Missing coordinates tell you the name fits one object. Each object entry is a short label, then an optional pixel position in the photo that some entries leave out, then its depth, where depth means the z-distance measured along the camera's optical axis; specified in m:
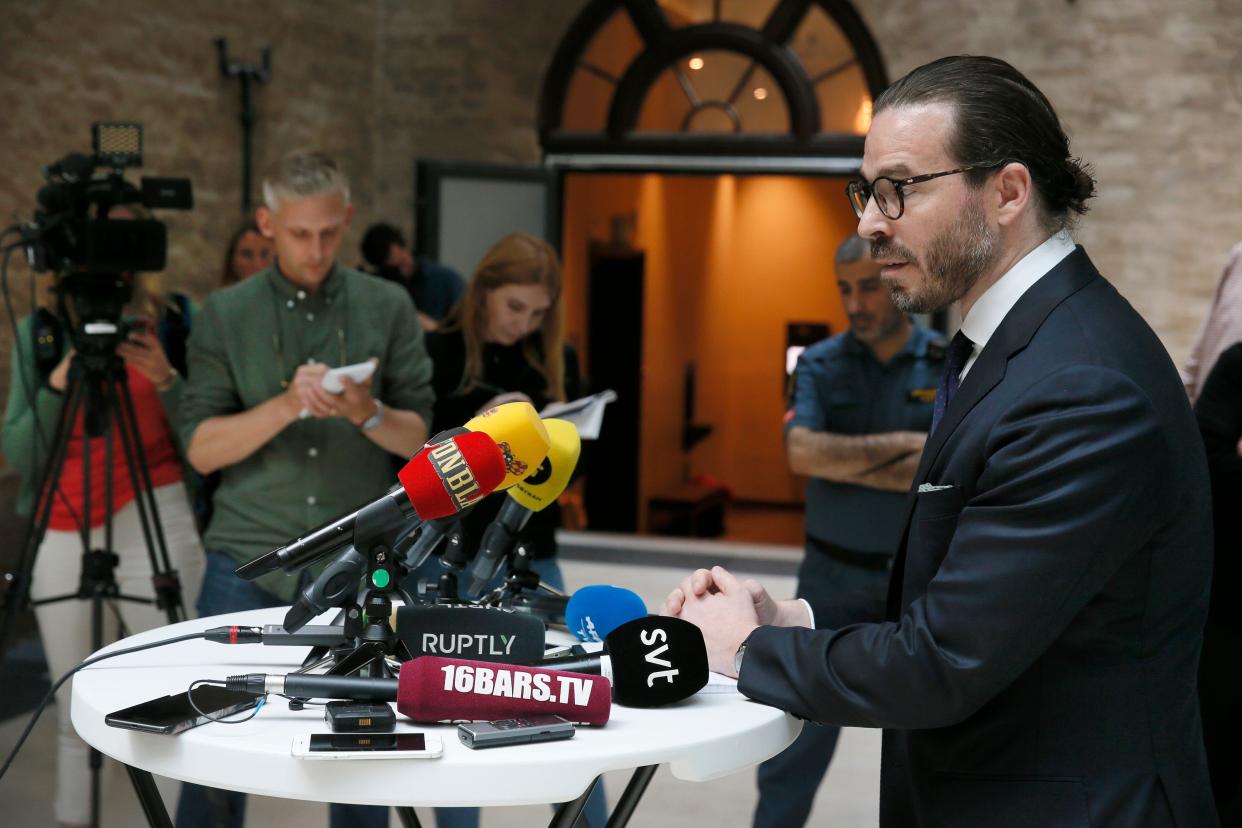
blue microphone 1.89
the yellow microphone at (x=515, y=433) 1.69
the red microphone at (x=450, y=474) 1.57
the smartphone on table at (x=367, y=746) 1.37
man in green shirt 2.80
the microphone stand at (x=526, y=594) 2.04
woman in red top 3.24
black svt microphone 1.60
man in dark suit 1.35
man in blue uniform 3.14
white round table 1.37
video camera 2.96
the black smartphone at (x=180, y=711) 1.45
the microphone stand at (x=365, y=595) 1.58
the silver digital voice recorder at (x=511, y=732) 1.43
